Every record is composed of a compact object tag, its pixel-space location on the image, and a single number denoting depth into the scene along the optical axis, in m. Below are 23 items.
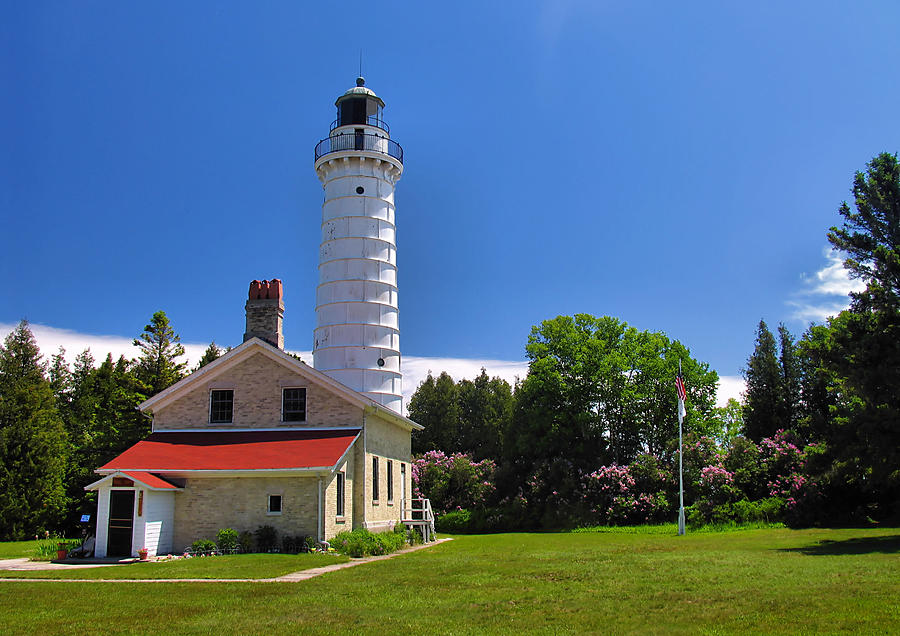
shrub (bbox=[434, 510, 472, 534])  37.03
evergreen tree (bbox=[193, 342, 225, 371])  42.16
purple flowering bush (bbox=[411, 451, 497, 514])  38.78
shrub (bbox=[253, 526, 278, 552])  19.41
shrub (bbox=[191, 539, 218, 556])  18.91
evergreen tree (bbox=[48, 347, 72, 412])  49.95
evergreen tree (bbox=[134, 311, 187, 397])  35.28
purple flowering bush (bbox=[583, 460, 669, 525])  33.53
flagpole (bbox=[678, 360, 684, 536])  27.31
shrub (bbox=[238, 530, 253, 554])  19.39
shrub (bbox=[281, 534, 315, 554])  19.23
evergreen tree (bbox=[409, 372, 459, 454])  55.38
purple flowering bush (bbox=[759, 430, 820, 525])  27.44
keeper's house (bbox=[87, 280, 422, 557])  19.05
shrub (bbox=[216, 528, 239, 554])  19.12
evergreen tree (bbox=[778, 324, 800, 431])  41.00
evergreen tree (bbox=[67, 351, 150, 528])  33.00
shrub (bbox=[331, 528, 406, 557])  19.19
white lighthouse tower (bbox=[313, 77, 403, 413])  34.22
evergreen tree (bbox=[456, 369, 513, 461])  55.44
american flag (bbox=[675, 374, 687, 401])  27.97
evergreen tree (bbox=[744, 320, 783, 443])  41.03
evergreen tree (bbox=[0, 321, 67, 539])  27.91
